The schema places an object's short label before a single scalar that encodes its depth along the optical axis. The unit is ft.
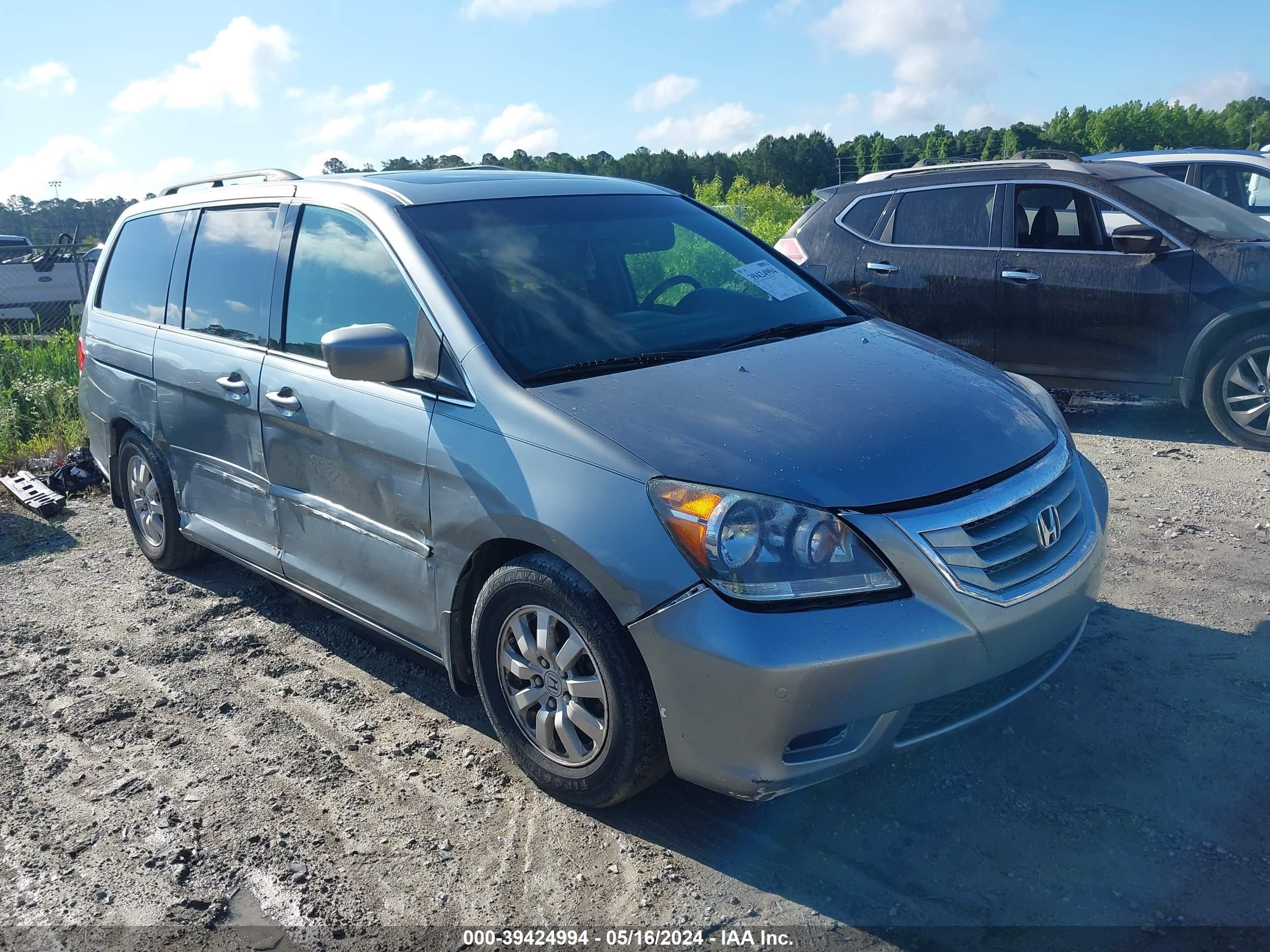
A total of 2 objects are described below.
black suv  21.88
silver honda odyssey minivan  8.87
